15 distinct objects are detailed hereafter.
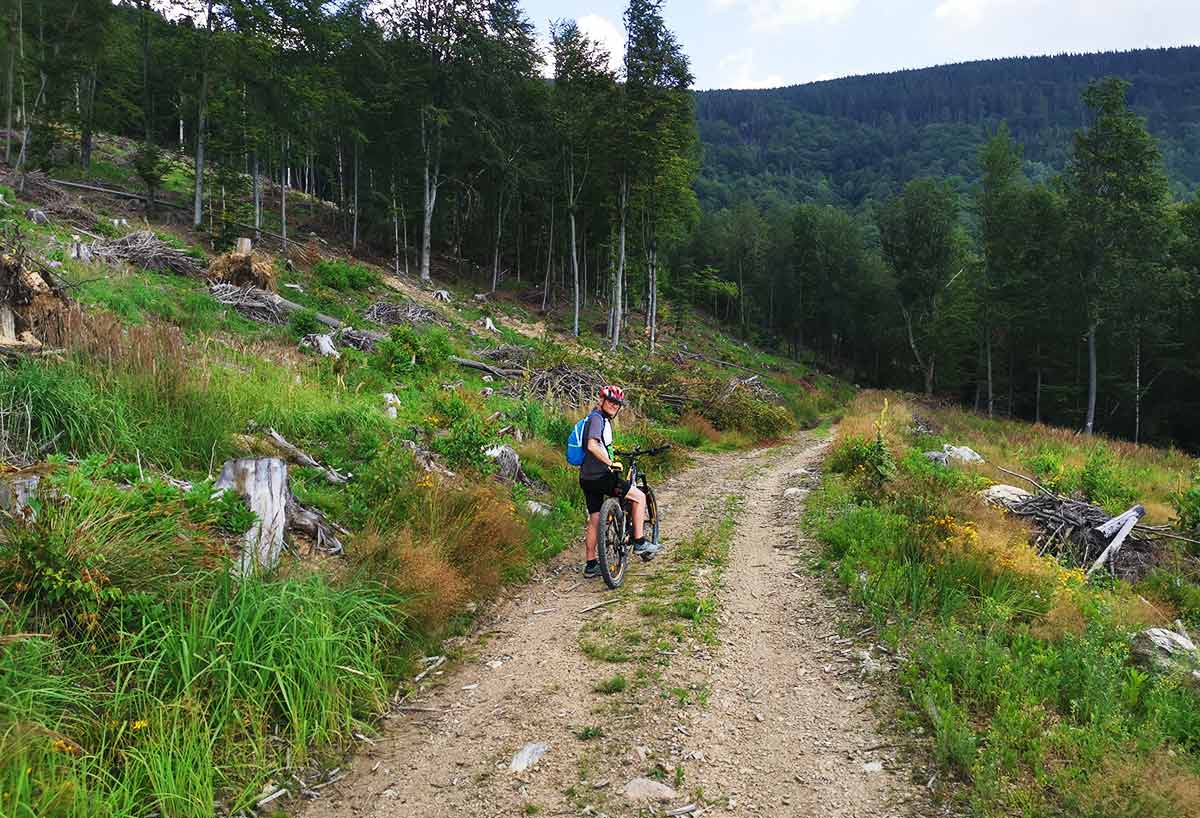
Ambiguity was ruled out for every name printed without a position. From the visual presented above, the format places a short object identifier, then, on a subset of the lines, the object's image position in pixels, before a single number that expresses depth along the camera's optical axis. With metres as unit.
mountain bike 6.56
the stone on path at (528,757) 3.71
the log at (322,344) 12.42
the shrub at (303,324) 14.05
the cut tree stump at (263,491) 4.88
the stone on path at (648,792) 3.42
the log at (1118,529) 8.23
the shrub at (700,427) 18.12
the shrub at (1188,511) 8.66
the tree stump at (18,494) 3.69
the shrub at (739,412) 20.23
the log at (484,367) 15.58
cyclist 6.64
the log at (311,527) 5.55
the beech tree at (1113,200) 28.92
